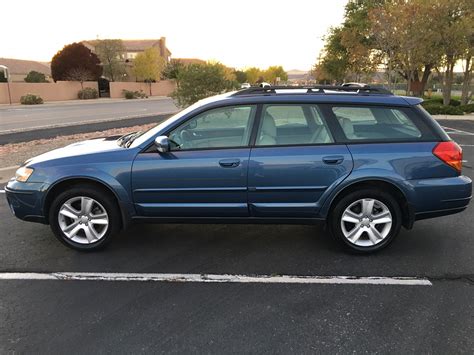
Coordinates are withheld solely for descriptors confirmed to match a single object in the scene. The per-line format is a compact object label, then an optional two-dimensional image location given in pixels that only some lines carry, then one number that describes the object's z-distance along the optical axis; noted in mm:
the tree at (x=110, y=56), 65688
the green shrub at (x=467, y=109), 22000
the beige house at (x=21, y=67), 74294
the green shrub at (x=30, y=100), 39062
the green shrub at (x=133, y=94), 51688
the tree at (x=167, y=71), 72769
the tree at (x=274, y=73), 90081
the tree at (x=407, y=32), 20578
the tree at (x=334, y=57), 34122
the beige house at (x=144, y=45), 94900
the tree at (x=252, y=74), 80200
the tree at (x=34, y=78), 50031
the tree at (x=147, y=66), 66875
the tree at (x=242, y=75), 74062
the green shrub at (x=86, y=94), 49219
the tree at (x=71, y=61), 52469
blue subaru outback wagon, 4102
